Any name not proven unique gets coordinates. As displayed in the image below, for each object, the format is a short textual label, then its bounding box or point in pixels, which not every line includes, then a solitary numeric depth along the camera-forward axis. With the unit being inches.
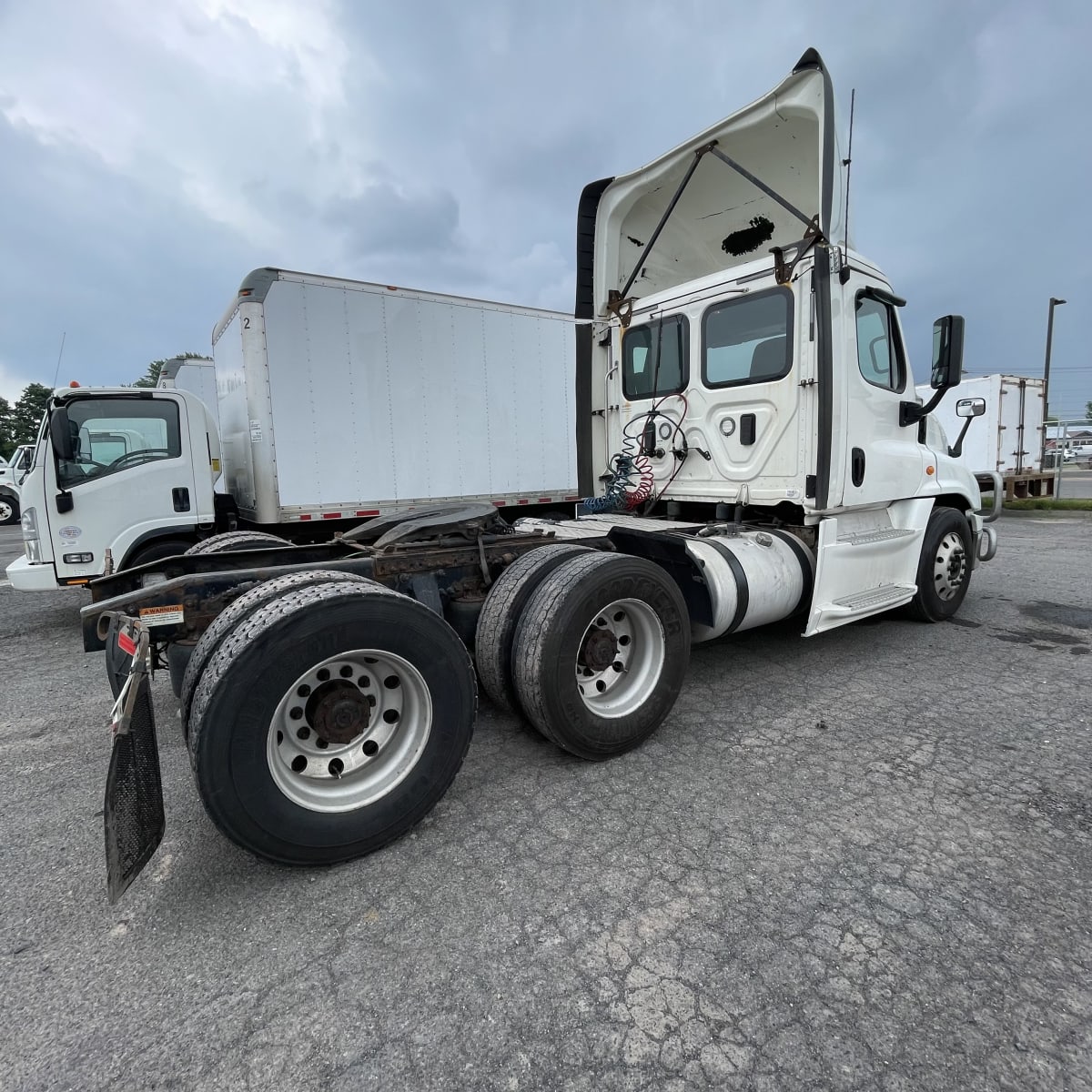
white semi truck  93.9
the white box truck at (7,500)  743.7
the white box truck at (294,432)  247.4
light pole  631.2
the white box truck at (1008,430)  593.0
